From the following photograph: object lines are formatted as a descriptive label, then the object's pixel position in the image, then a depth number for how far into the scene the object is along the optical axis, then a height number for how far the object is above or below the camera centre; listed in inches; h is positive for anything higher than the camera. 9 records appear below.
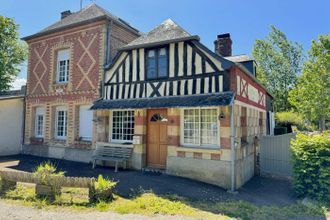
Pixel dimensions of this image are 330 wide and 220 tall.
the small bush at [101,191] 218.7 -60.9
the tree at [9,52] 698.2 +232.5
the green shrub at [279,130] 662.5 -10.6
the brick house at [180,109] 294.0 +22.5
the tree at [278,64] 1043.0 +280.9
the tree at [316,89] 750.5 +123.7
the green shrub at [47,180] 222.1 -52.2
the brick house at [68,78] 406.3 +85.2
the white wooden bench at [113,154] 348.8 -44.4
